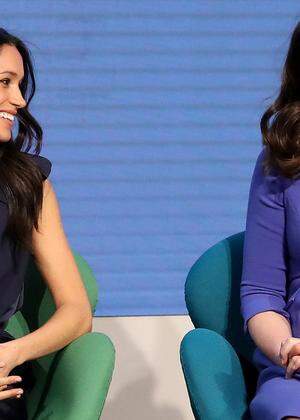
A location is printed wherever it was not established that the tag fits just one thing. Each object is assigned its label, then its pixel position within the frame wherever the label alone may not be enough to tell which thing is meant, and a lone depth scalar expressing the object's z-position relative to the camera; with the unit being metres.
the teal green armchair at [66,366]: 4.64
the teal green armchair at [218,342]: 4.71
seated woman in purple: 4.89
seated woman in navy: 5.01
